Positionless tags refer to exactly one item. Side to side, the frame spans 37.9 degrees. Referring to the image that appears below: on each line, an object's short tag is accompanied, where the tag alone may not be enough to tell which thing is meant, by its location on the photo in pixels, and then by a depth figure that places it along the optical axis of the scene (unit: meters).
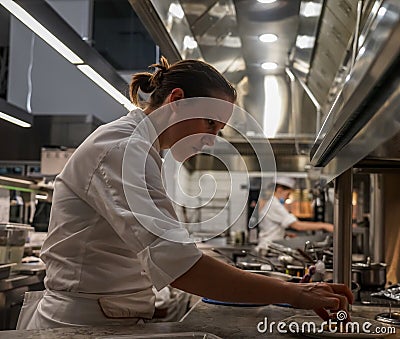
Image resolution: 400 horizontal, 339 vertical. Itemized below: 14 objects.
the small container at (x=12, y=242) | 3.20
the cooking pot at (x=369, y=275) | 2.25
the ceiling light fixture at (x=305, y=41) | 3.70
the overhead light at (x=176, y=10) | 2.34
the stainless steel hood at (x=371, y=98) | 0.60
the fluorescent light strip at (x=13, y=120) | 3.62
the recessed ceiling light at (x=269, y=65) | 4.89
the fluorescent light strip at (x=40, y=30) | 1.70
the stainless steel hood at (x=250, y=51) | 2.52
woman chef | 1.22
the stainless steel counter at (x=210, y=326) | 1.30
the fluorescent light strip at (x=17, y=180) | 4.23
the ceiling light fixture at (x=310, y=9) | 3.02
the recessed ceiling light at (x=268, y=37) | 3.75
